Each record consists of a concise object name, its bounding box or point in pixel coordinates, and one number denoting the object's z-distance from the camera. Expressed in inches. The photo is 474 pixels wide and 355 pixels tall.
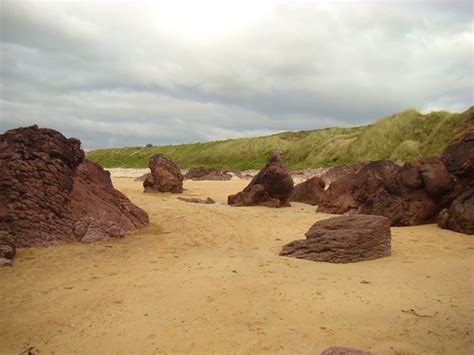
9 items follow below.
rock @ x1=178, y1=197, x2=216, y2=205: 562.6
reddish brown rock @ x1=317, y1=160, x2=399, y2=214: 480.0
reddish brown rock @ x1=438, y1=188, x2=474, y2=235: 353.1
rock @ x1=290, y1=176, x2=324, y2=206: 603.0
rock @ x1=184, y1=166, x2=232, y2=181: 1068.5
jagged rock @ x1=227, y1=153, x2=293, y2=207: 548.7
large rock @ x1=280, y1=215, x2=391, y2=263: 276.1
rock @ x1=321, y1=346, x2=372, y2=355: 143.9
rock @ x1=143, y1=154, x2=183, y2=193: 669.2
